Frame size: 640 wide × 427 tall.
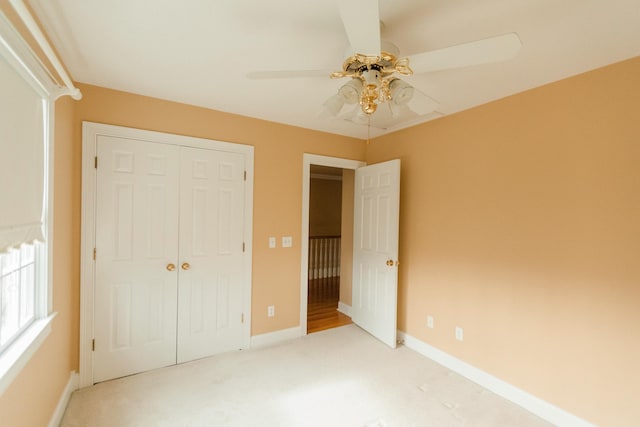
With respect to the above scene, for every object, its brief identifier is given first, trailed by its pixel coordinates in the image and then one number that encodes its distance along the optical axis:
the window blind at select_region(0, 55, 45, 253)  1.14
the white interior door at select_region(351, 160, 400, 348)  2.99
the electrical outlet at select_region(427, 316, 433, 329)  2.84
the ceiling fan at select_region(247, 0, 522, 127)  1.02
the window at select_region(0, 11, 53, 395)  1.15
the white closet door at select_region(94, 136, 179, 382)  2.29
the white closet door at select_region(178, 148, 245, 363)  2.60
